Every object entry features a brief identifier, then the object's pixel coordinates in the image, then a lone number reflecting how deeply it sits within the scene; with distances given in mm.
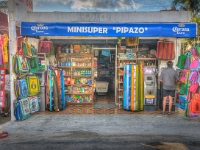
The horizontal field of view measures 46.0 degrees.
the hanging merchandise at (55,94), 8969
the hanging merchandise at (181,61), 8285
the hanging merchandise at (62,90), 9391
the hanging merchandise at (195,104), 7828
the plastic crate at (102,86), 12984
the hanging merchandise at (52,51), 9492
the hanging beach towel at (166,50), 9227
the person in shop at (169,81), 8445
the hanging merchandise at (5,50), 6944
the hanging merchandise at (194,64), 7672
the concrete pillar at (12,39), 7489
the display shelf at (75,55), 10398
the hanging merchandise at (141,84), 9102
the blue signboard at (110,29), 7891
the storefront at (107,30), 7906
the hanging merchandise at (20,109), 7492
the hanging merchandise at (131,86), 9094
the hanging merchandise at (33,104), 8148
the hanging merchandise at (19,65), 7434
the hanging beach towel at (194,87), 7770
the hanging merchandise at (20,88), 7496
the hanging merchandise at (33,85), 8094
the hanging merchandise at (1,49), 6789
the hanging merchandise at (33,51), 8525
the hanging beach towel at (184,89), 8513
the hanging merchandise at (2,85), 7009
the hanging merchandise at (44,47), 9289
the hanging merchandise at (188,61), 8055
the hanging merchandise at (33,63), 8277
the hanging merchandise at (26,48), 7867
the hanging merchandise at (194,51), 7789
